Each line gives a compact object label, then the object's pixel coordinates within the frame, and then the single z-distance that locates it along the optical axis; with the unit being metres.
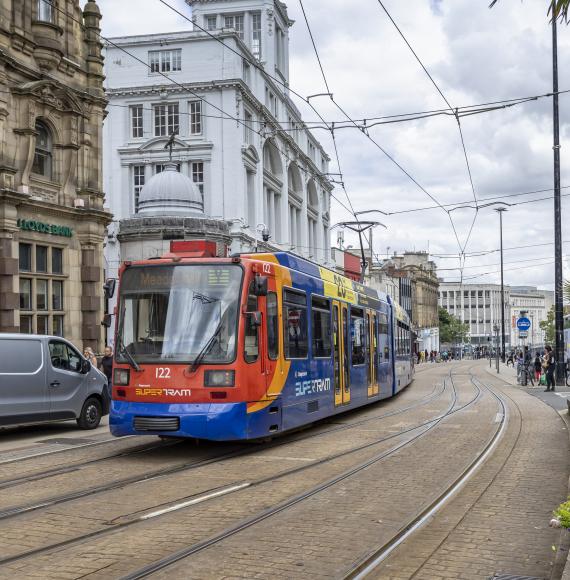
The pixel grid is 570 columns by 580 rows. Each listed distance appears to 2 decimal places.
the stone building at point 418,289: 112.56
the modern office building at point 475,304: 170.75
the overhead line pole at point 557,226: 28.47
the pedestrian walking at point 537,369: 34.06
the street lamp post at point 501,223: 59.85
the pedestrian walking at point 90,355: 21.44
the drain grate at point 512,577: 5.60
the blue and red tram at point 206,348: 10.95
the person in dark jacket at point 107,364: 19.28
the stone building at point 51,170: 21.86
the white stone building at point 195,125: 43.81
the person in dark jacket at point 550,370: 27.84
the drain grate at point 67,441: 13.50
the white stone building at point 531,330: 169.23
